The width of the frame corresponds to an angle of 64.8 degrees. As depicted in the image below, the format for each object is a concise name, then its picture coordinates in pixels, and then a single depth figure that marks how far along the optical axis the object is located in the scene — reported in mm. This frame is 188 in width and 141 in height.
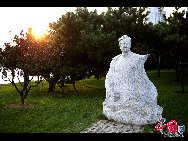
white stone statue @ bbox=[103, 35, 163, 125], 4023
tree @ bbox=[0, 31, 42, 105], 5609
